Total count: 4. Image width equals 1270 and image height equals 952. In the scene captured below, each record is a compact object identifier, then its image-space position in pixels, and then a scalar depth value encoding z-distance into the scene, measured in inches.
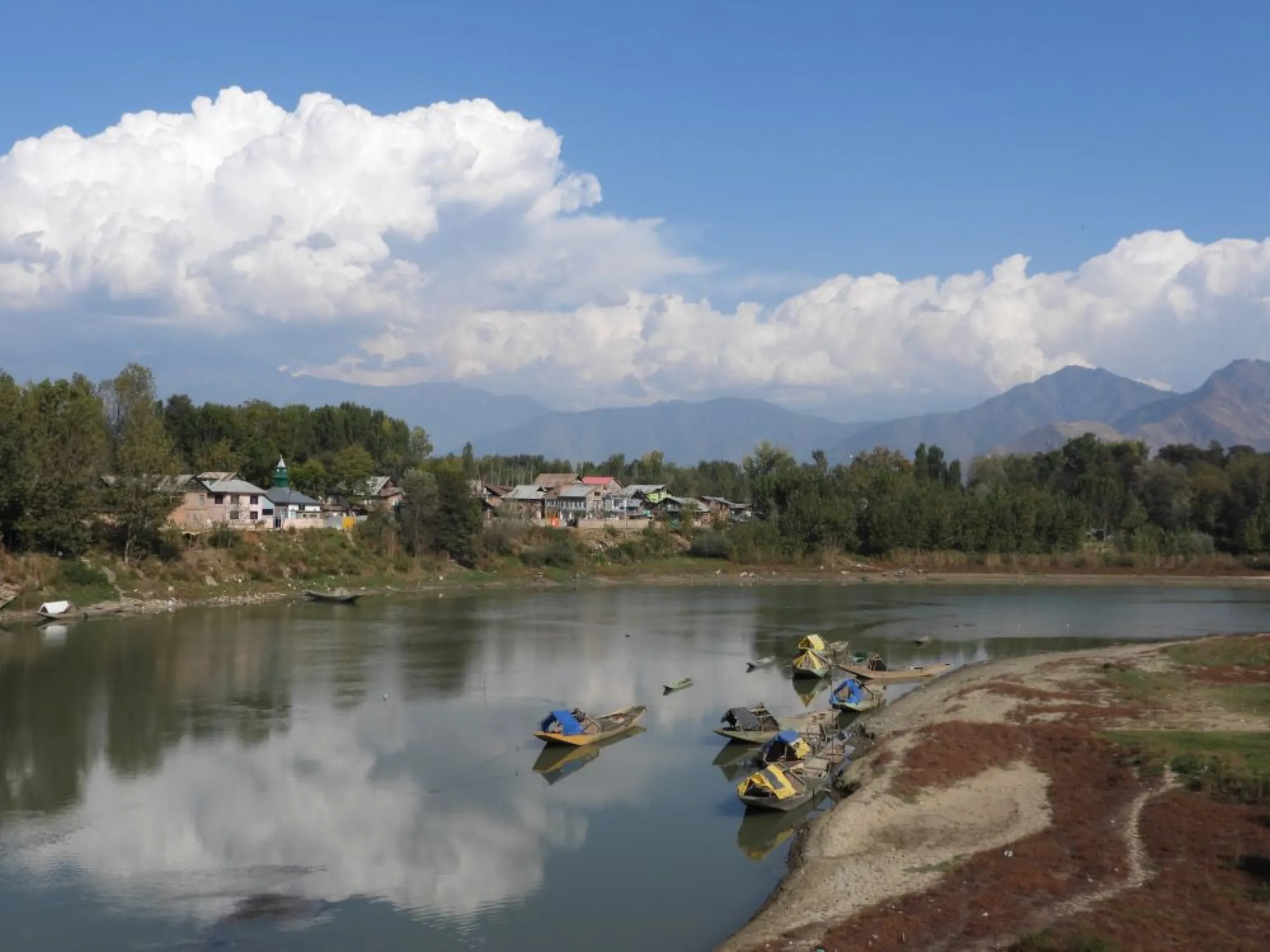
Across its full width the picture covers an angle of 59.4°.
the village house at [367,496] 3730.3
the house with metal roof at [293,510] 3161.9
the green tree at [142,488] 2583.7
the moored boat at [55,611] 2234.3
